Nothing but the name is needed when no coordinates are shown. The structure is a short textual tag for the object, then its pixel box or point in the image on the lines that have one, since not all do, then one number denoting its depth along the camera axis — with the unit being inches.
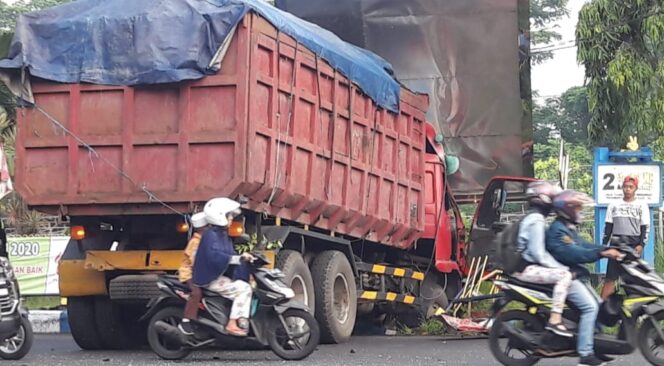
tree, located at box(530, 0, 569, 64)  1754.7
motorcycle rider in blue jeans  308.8
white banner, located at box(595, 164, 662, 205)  563.5
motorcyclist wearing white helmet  350.9
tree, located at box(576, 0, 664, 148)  576.4
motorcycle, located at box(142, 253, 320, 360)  358.0
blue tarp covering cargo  373.7
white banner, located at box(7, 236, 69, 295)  653.3
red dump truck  374.6
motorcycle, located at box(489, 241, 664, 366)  311.7
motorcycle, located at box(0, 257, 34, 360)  346.9
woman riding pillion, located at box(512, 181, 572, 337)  312.7
